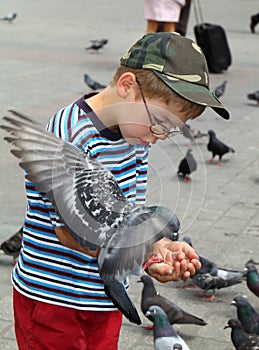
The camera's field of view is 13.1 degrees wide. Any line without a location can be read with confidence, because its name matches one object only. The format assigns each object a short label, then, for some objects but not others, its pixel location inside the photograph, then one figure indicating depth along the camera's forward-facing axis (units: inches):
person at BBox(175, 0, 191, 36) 672.4
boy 128.1
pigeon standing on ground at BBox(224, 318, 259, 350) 232.8
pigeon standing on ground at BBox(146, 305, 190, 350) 227.2
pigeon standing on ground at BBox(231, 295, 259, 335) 249.3
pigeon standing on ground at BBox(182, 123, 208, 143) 483.8
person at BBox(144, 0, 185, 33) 592.0
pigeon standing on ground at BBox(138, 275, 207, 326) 250.5
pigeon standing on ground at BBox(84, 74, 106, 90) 592.0
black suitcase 689.3
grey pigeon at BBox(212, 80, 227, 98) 581.5
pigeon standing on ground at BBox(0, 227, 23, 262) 293.4
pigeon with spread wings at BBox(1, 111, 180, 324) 120.4
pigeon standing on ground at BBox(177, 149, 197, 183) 313.4
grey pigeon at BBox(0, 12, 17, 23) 957.9
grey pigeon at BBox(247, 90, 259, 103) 580.3
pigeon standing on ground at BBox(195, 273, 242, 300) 275.9
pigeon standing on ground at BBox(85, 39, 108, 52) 778.1
